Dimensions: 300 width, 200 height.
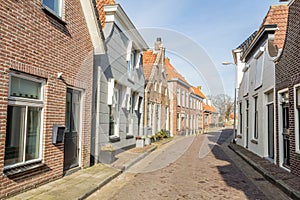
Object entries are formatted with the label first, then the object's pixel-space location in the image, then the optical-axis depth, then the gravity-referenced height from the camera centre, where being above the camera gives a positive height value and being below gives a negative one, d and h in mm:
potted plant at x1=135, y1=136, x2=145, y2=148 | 14164 -1489
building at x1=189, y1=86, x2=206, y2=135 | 33488 +354
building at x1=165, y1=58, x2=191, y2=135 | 26562 +1508
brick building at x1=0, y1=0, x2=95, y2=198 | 4789 +512
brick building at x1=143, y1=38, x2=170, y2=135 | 18125 +1847
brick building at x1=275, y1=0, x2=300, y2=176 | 7344 +585
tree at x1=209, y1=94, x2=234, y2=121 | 44334 +1849
